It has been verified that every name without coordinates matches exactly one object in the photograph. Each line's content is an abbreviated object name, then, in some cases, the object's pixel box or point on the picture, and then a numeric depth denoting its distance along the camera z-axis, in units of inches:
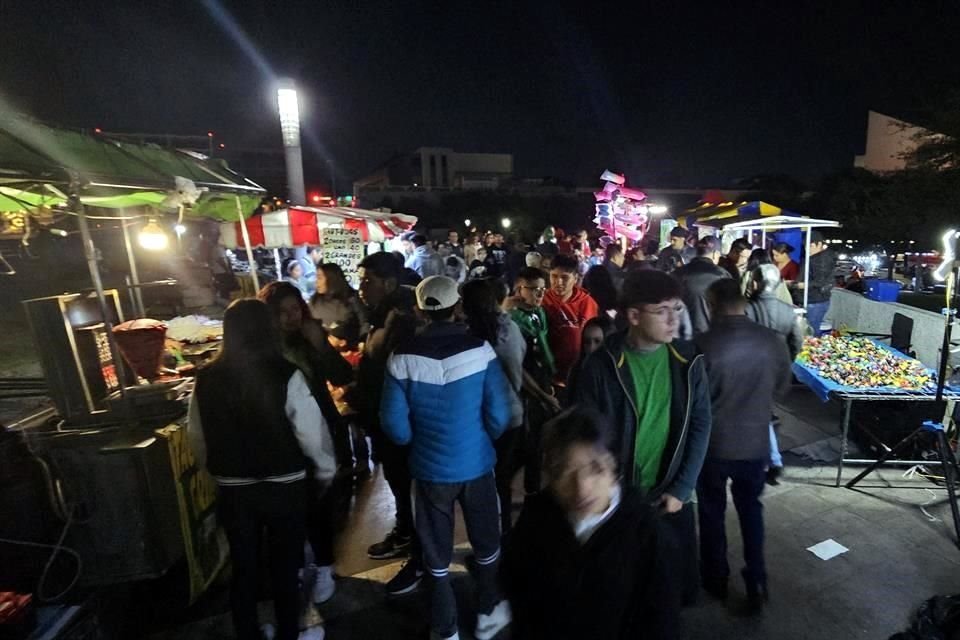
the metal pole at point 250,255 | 186.4
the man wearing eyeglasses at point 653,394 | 97.3
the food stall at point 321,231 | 315.9
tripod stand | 154.1
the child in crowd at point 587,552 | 59.8
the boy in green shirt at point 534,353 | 163.2
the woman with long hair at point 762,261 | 217.5
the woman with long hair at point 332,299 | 201.8
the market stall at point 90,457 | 120.9
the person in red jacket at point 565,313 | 175.9
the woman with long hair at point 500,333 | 131.6
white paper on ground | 150.2
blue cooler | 340.5
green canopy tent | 111.2
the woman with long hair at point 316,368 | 132.3
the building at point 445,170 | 3102.9
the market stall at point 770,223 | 337.7
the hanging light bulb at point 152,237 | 212.4
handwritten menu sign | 351.7
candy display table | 182.9
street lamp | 394.0
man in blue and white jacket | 107.3
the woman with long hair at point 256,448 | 103.1
